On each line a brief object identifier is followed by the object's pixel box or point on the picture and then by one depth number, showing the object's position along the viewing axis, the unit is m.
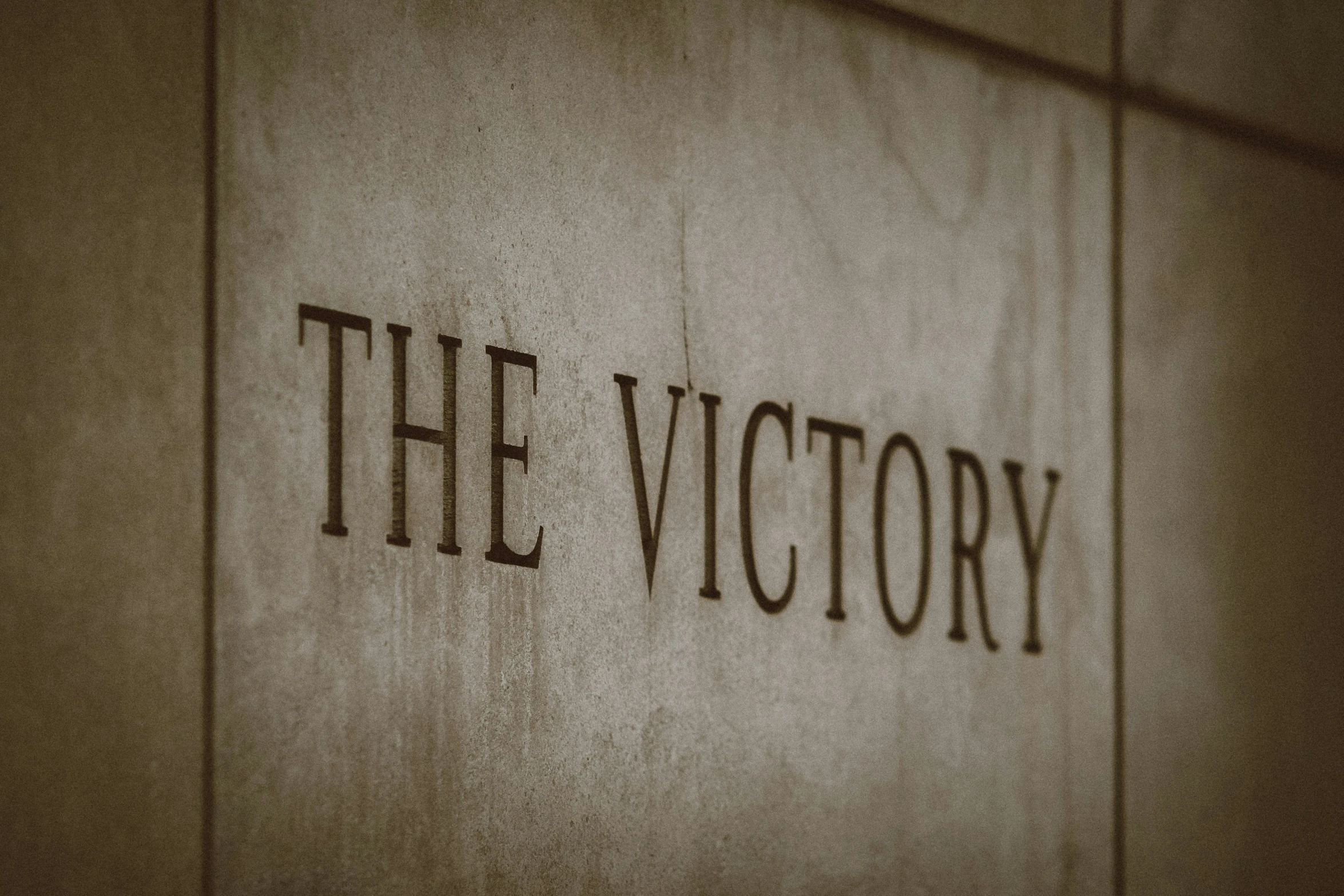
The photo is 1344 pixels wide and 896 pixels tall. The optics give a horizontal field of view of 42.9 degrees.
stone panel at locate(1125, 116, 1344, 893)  3.97
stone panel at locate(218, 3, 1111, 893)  2.69
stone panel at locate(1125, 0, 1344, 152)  4.09
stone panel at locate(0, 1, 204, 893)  2.42
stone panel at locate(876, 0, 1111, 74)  3.72
